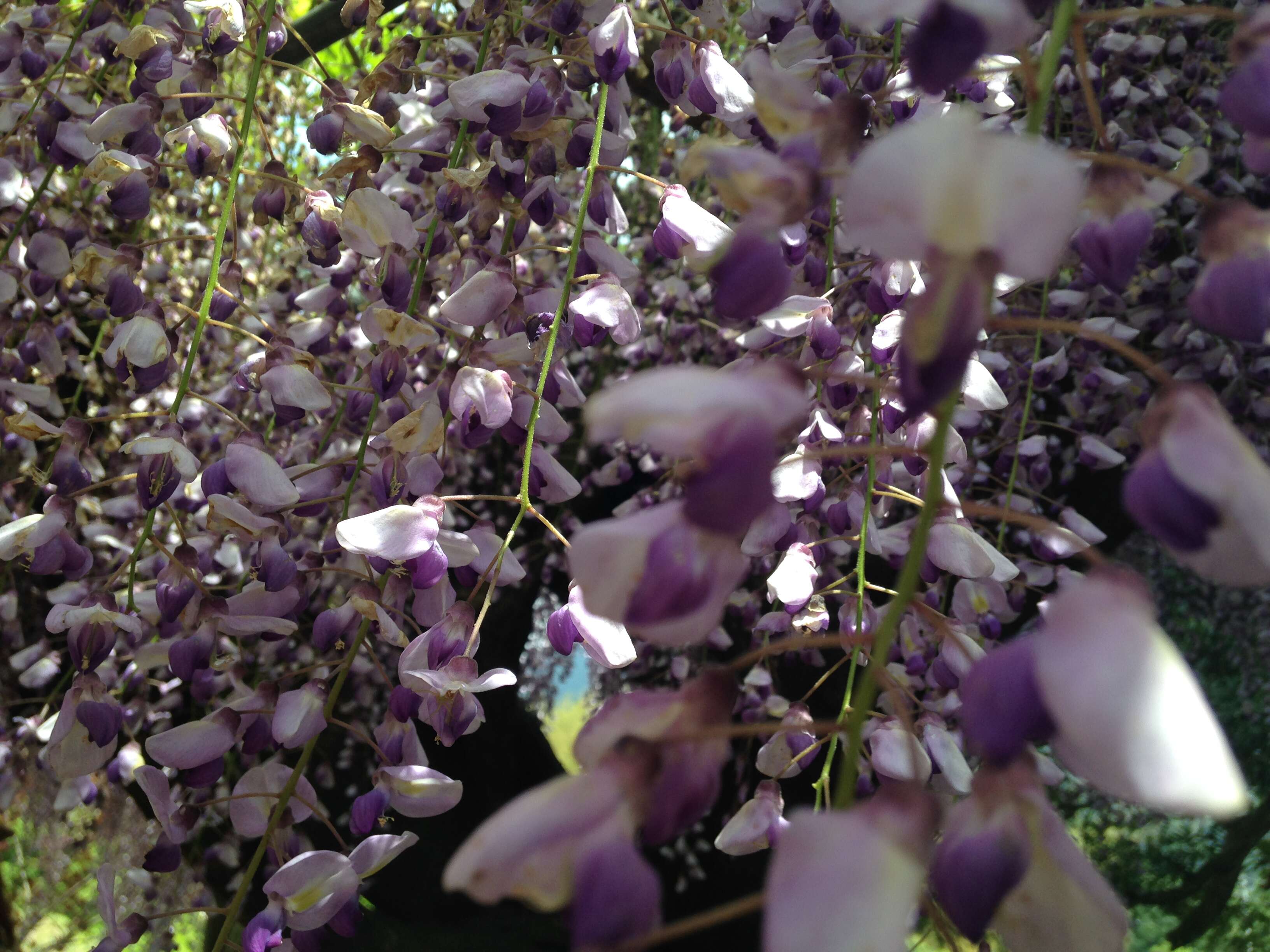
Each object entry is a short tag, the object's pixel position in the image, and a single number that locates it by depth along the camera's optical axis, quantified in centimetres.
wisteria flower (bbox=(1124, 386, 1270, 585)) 11
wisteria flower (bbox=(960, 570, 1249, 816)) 9
